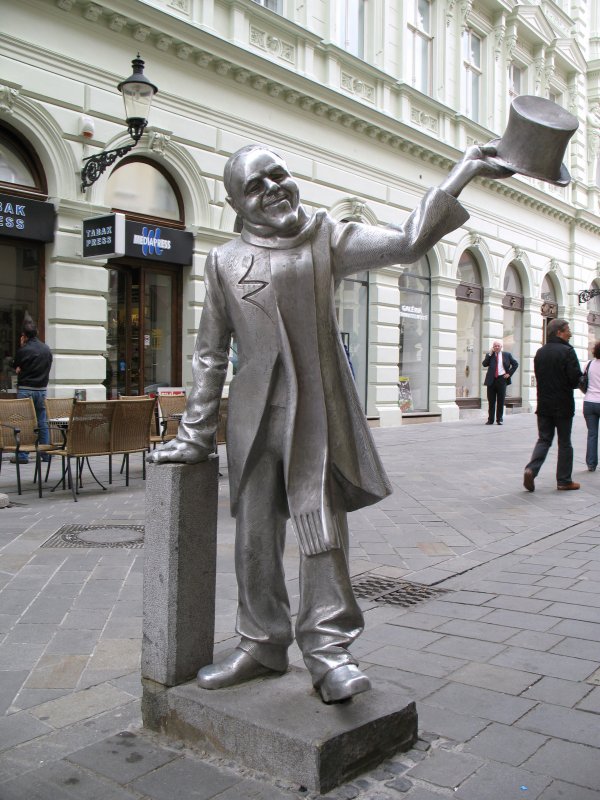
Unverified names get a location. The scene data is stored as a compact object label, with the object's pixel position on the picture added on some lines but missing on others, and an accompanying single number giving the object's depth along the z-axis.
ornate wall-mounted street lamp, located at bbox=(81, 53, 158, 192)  10.14
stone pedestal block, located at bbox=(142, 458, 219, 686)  2.80
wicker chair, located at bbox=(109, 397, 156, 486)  8.18
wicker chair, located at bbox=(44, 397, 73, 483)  8.97
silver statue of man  2.73
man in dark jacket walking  8.58
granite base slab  2.47
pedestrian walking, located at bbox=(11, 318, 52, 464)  9.82
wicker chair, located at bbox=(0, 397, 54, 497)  8.08
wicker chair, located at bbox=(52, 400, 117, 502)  7.80
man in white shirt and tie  18.41
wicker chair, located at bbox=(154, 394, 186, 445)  9.13
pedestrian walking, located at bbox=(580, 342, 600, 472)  10.23
